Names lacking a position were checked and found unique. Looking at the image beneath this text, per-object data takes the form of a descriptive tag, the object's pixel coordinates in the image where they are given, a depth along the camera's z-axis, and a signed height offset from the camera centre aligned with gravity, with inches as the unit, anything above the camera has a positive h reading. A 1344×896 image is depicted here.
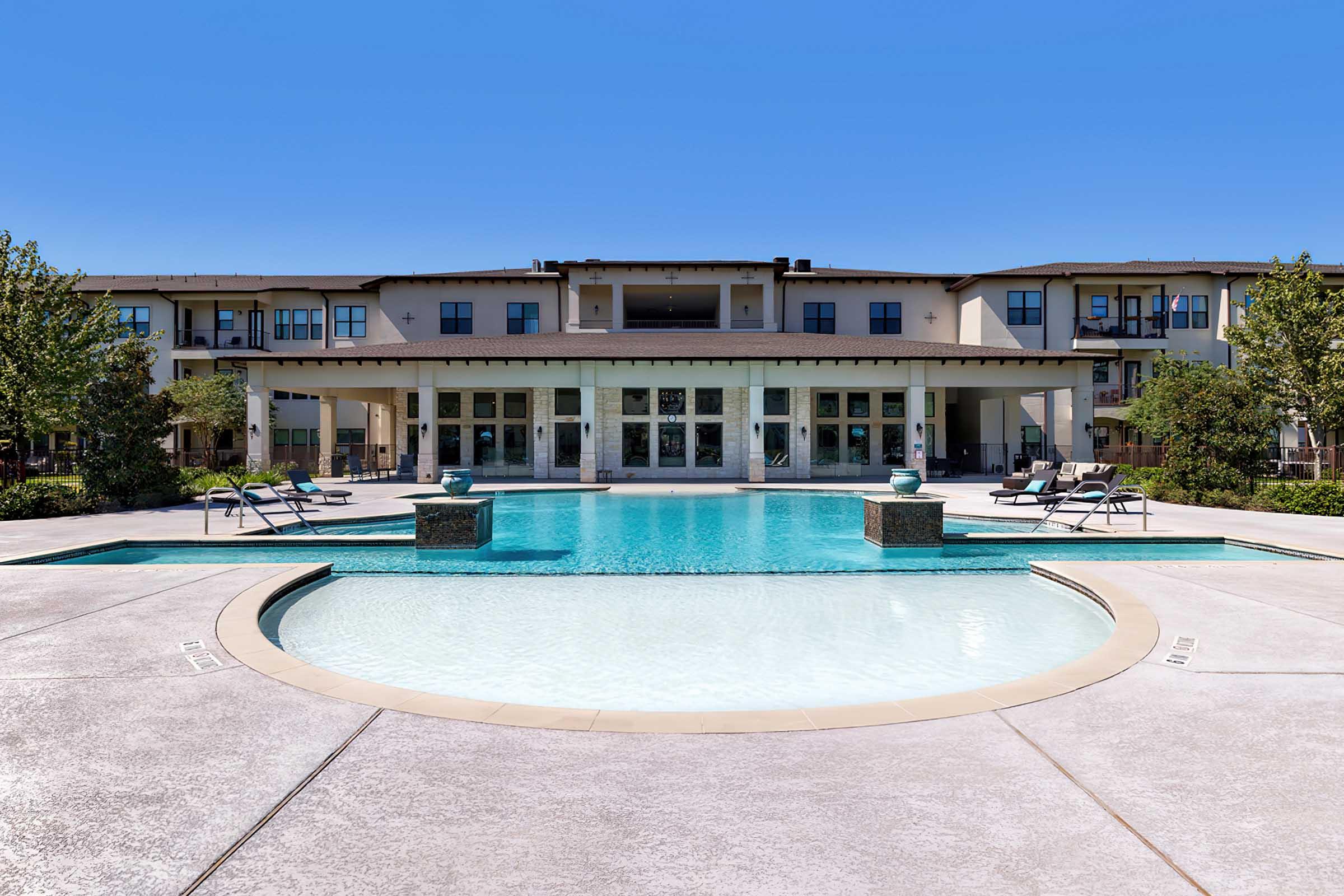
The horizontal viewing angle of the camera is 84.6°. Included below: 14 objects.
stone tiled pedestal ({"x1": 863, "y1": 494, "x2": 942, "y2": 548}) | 513.3 -49.5
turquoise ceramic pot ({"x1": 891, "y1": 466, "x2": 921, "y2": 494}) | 541.6 -22.6
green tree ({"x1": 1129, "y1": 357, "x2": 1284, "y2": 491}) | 773.3 +20.0
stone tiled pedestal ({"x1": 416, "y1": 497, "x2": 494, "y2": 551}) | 505.7 -48.4
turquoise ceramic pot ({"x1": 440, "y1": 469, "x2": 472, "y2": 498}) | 541.3 -21.7
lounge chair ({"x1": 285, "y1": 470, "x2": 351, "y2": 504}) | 730.8 -33.1
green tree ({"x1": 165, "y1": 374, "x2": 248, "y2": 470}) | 1375.5 +94.4
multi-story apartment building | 1149.7 +148.2
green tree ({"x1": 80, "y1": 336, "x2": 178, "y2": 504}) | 757.3 +24.7
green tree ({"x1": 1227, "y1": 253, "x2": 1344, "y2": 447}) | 1071.6 +153.2
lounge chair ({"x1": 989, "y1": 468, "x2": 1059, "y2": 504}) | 769.6 -40.0
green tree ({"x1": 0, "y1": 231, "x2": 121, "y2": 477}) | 762.2 +113.5
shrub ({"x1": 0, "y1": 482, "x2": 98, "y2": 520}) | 682.2 -44.6
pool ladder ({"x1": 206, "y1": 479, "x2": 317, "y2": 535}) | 547.8 -37.8
